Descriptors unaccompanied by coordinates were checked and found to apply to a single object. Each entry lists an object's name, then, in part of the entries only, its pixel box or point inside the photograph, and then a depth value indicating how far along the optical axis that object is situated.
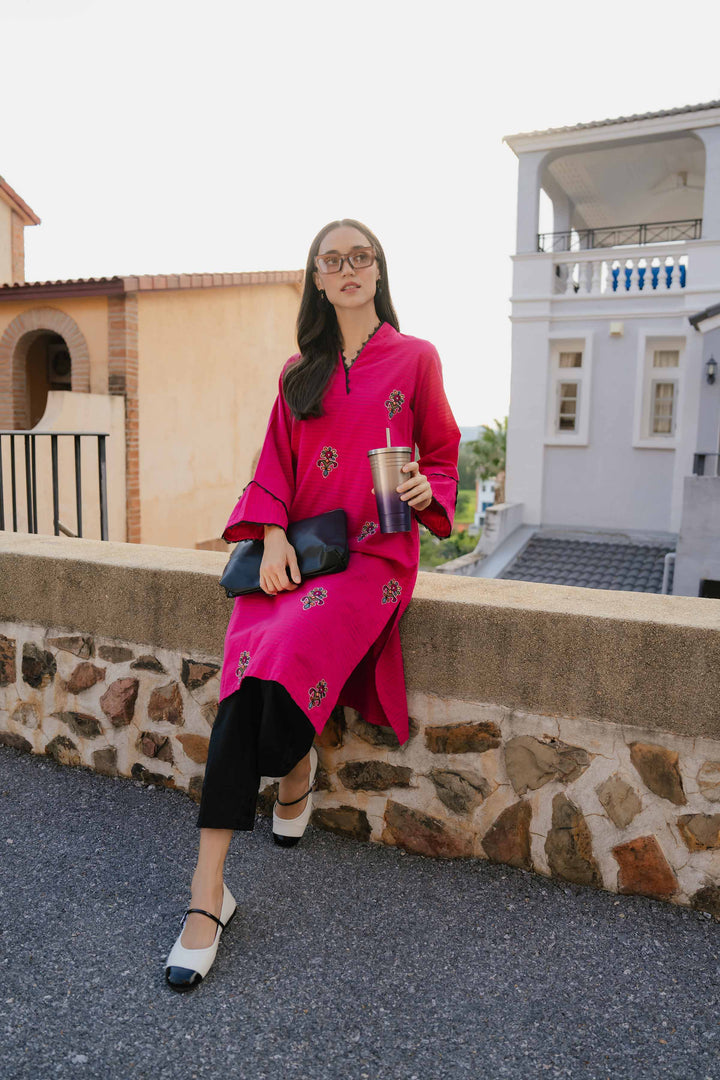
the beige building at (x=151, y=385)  11.15
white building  15.39
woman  1.89
